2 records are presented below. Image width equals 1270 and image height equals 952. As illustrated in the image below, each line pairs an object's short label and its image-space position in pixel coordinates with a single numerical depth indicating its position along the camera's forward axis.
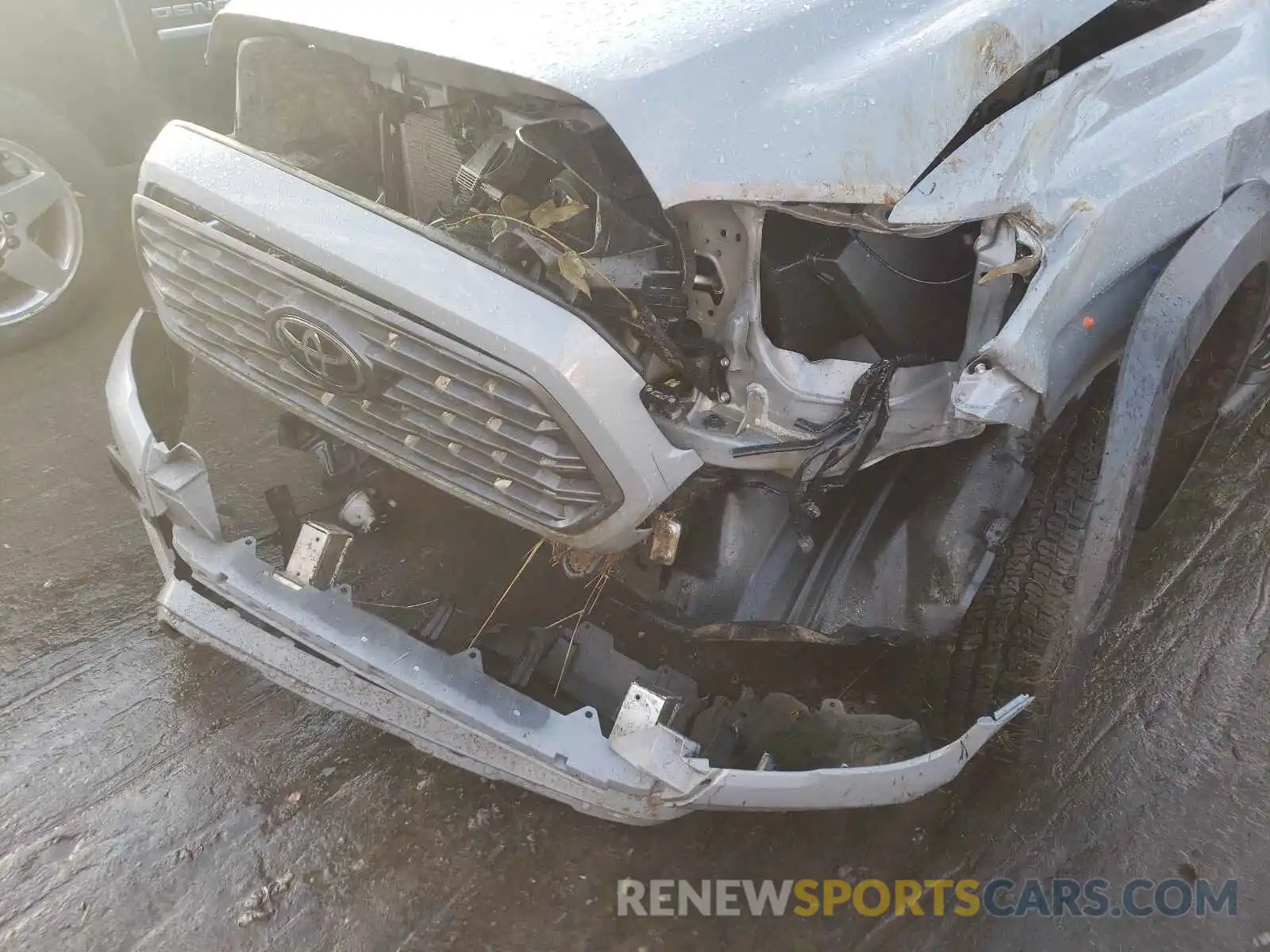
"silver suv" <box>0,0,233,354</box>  3.24
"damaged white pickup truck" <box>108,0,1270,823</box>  1.73
